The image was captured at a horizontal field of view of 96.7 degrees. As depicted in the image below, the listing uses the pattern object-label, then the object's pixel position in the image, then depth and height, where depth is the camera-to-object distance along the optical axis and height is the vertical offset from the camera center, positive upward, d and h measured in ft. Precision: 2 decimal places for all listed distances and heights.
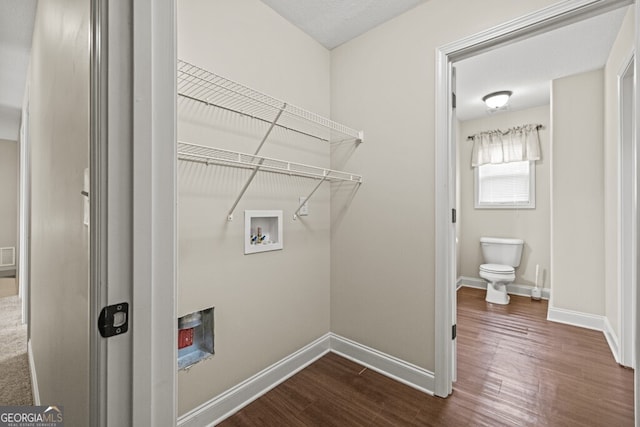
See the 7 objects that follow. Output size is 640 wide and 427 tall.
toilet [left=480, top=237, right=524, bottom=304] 11.32 -2.19
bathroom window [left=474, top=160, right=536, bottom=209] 12.54 +1.30
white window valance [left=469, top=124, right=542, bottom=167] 12.31 +3.09
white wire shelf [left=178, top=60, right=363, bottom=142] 4.78 +2.13
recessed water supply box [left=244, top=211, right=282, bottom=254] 5.68 -0.39
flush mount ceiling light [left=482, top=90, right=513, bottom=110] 10.72 +4.39
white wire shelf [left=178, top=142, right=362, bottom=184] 4.60 +1.00
